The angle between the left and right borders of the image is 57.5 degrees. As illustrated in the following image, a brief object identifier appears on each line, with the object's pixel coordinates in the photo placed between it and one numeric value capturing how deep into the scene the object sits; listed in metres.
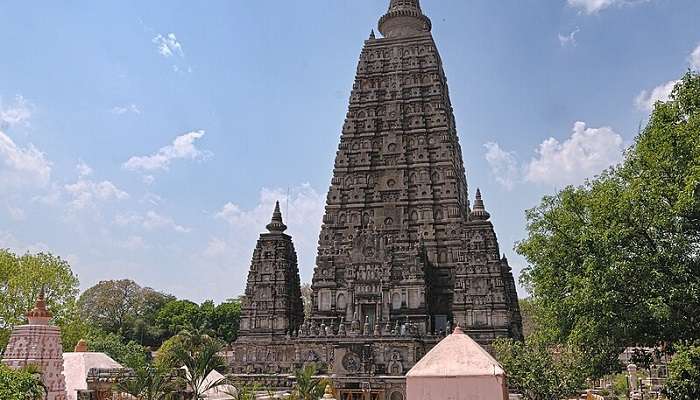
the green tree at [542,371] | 25.92
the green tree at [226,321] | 76.62
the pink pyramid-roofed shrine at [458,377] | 14.03
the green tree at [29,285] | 40.53
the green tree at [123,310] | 76.62
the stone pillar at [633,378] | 40.09
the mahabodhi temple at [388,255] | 42.09
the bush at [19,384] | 16.49
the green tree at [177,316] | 75.30
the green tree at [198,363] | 26.06
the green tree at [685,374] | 20.44
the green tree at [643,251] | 23.12
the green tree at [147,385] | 24.03
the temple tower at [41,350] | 20.64
